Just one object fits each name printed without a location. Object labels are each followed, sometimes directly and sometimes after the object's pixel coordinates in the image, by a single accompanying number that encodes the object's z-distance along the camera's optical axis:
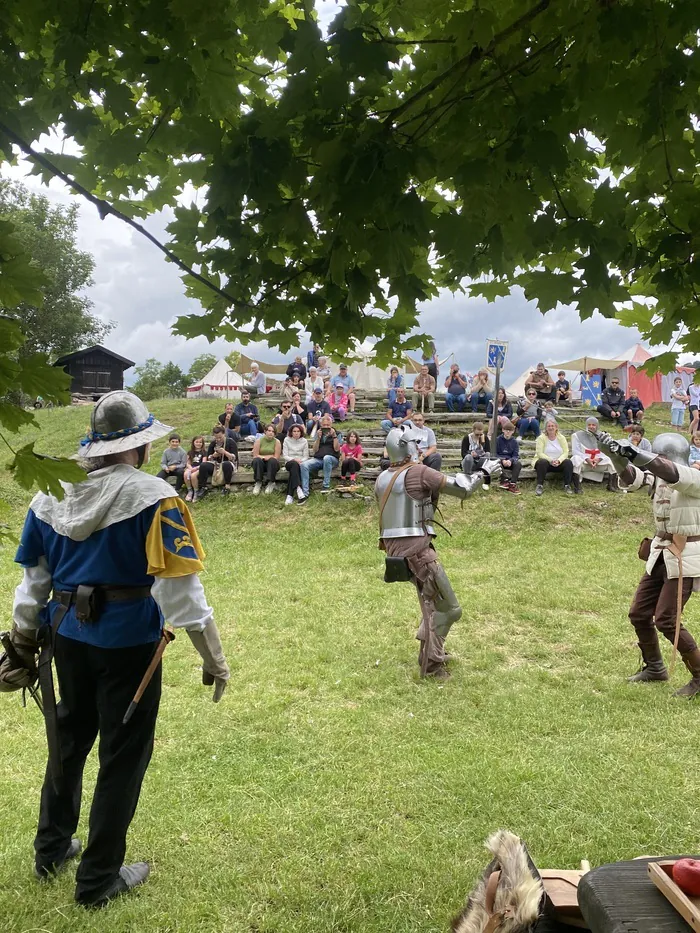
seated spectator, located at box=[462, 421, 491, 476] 11.48
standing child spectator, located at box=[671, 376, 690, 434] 16.61
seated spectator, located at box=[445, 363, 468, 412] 16.06
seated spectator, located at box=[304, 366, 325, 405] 15.59
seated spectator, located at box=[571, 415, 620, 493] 11.74
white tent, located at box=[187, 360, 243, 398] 29.97
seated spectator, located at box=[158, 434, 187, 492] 12.33
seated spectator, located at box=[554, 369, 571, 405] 18.65
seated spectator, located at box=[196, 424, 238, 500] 12.20
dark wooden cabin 30.59
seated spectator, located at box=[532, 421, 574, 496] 11.82
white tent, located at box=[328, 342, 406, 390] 20.89
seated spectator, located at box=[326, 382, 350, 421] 15.73
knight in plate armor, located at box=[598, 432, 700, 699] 4.78
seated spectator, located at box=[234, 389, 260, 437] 14.03
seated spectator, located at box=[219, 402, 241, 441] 13.44
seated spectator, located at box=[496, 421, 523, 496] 12.00
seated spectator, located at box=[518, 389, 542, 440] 14.23
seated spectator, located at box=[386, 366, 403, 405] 16.11
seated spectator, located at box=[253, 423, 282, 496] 12.13
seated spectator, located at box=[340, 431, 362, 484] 12.10
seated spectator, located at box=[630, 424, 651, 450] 9.10
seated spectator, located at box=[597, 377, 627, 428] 15.99
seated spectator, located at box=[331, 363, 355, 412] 16.44
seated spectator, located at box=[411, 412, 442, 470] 10.18
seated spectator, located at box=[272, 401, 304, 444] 12.45
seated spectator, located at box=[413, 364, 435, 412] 15.05
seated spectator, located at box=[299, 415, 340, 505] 12.01
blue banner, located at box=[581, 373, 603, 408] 20.56
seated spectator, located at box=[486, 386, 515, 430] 13.64
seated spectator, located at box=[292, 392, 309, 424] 13.60
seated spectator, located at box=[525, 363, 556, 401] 16.70
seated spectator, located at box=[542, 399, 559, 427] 12.62
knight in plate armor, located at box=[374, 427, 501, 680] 5.45
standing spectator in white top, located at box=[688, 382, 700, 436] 16.48
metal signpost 11.37
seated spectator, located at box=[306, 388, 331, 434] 14.19
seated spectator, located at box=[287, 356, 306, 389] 16.83
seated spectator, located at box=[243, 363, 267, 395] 18.09
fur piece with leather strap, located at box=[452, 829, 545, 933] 1.70
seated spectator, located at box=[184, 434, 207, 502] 12.14
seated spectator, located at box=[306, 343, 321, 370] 17.32
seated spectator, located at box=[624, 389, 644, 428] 15.95
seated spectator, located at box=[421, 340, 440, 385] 16.19
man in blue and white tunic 2.58
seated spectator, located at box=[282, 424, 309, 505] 11.85
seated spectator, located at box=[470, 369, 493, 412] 15.87
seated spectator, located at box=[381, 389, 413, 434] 13.23
